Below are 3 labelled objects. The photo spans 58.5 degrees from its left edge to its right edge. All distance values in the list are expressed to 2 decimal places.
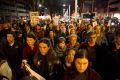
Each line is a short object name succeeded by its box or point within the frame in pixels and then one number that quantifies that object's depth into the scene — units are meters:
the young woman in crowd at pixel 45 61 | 2.11
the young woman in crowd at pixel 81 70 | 1.56
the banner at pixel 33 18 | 6.84
